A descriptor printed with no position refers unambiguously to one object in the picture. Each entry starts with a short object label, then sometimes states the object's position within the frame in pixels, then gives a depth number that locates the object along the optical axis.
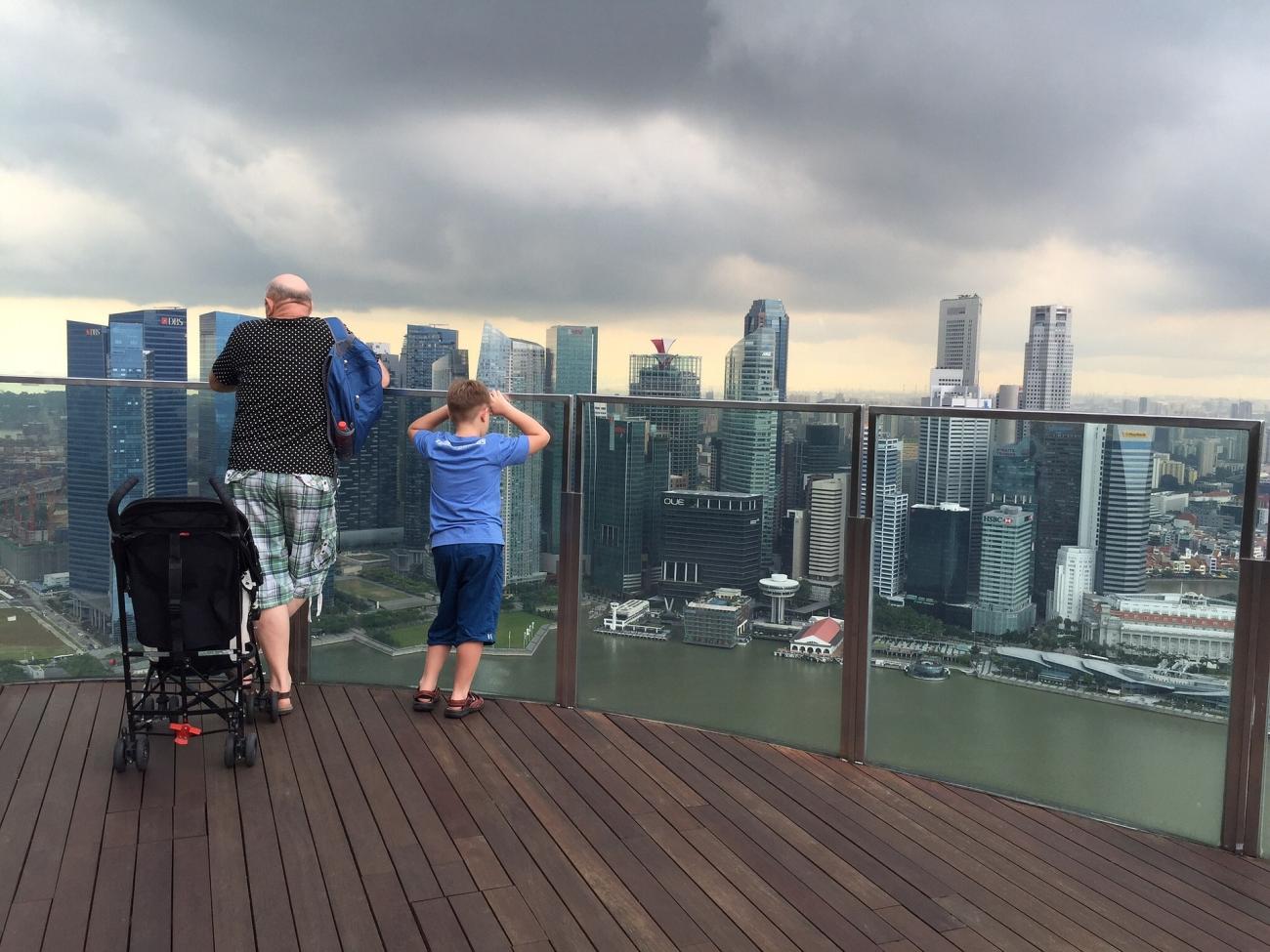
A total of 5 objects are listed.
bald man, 3.43
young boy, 3.51
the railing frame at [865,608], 2.71
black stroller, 2.94
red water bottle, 3.53
